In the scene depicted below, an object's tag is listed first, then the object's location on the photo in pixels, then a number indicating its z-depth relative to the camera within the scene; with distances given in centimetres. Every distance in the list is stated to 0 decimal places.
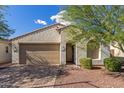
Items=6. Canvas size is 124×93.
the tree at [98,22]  445
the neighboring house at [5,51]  991
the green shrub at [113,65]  623
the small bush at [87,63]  696
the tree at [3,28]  631
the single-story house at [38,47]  846
